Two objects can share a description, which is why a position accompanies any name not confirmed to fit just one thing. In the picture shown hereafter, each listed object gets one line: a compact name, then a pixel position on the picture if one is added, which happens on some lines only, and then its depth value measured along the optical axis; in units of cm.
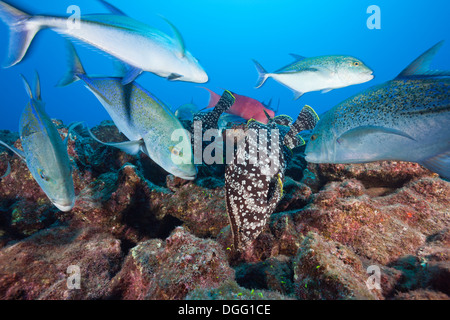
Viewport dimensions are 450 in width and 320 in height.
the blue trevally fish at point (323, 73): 130
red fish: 192
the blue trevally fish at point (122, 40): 85
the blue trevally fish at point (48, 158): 95
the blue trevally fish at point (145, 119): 99
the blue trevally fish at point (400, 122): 91
